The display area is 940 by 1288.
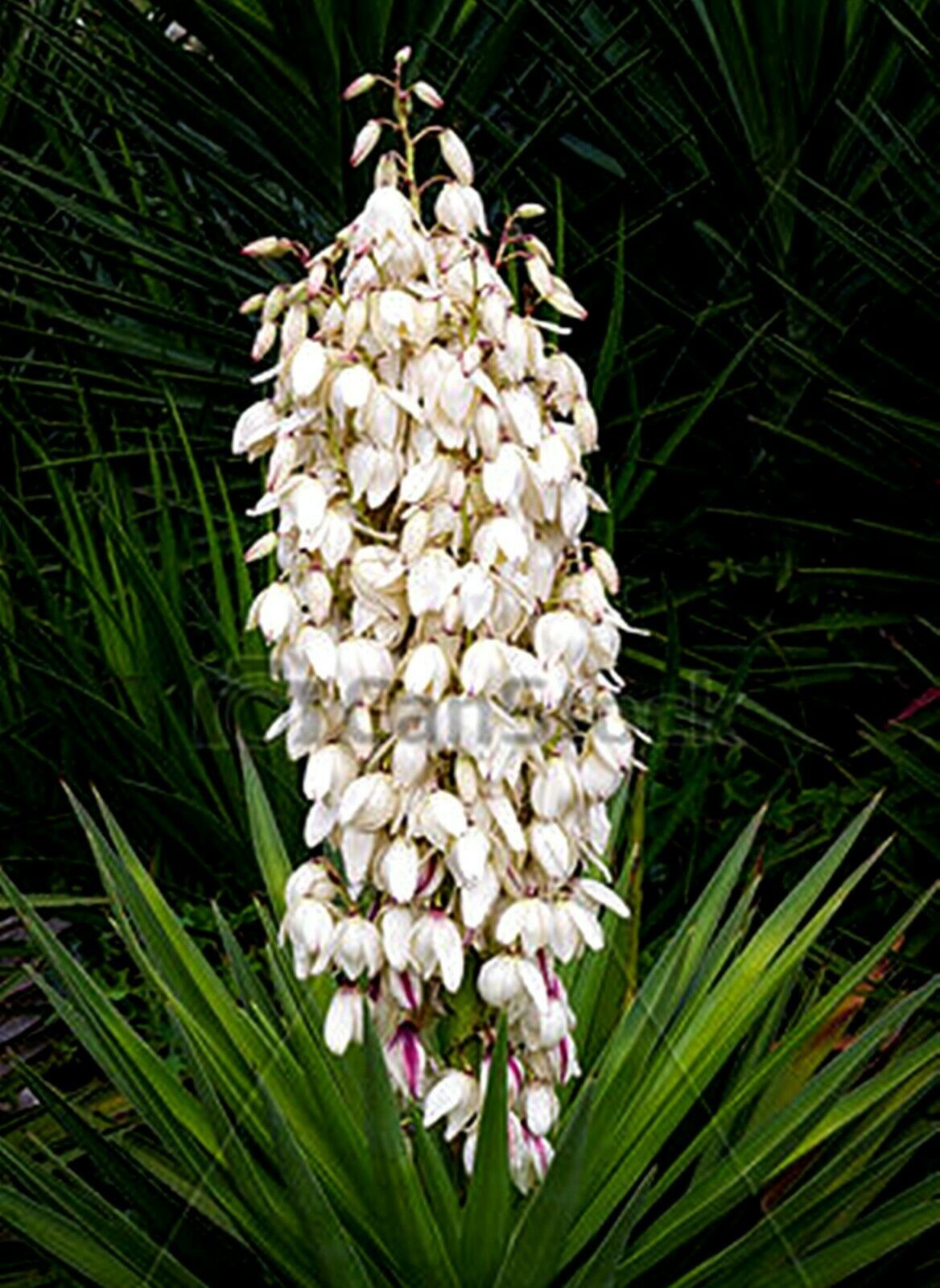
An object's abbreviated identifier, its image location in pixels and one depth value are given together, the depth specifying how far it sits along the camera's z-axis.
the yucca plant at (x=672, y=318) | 3.30
